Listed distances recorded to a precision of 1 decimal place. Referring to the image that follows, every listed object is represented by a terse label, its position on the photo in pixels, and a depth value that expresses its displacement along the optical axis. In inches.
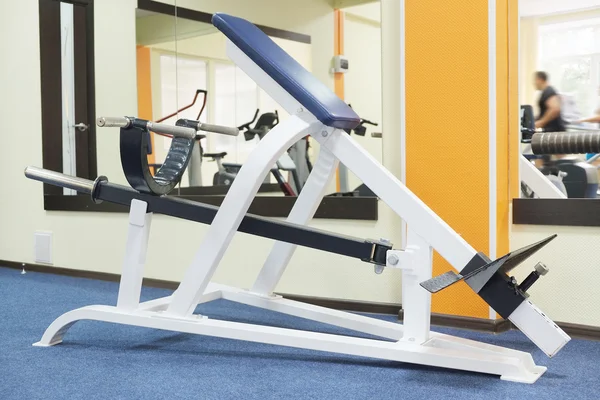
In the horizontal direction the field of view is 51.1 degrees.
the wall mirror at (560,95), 106.3
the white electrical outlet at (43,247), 181.5
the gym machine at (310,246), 76.6
